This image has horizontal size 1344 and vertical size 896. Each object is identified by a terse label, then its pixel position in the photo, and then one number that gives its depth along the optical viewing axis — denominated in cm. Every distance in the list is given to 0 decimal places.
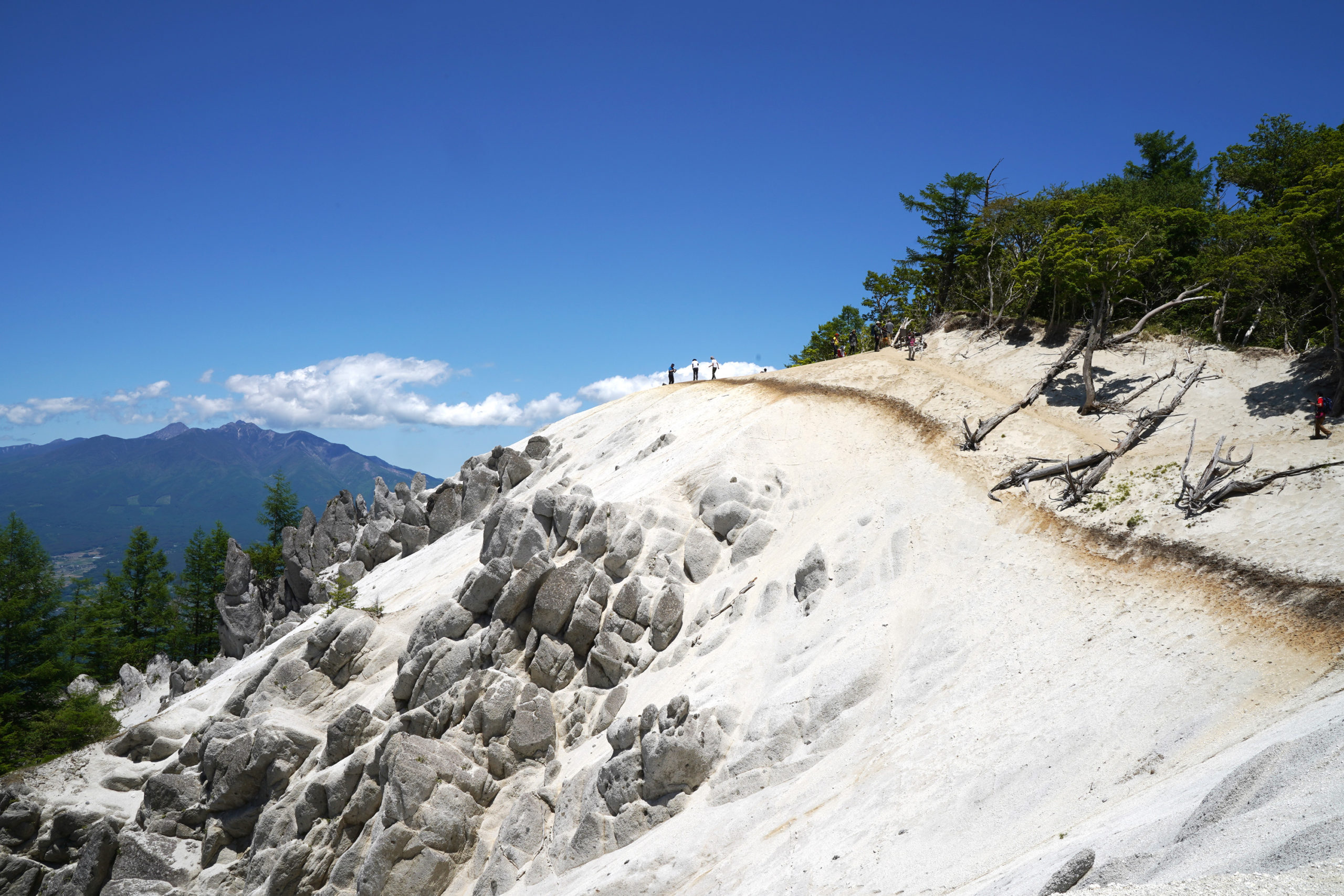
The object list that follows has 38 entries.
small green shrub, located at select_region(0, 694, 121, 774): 3634
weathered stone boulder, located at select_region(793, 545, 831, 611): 2225
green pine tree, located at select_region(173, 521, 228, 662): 6312
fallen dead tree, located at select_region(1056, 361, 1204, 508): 2241
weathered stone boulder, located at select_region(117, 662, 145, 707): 4840
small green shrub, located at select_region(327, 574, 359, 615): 3690
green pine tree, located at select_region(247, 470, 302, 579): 7062
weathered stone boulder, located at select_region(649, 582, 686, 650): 2373
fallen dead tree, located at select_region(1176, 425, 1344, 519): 1953
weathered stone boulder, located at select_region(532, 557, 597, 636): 2452
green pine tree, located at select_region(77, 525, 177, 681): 5772
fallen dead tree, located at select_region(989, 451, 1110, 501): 2372
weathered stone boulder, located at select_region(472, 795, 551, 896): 1962
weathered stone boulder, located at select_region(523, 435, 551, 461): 4650
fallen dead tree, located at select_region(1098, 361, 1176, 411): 2914
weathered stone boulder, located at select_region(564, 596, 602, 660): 2419
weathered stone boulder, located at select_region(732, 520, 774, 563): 2559
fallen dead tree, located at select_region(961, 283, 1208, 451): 2825
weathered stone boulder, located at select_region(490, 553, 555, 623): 2502
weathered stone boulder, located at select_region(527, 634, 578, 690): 2388
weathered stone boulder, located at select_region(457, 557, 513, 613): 2578
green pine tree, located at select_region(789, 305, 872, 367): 6906
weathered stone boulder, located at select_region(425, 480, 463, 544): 4606
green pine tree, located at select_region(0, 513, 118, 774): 3717
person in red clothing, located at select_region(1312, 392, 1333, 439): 2305
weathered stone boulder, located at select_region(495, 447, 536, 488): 4534
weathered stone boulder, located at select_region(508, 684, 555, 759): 2230
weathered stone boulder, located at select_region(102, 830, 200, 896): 2388
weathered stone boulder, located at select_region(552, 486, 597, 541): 2722
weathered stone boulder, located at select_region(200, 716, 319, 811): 2483
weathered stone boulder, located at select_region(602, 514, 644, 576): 2555
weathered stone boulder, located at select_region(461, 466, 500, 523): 4541
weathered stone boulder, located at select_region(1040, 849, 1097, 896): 924
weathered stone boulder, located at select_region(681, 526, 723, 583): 2564
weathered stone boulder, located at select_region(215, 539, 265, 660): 5116
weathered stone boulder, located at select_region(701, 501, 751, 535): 2658
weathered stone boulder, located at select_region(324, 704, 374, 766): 2433
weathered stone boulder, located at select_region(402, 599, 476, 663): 2619
